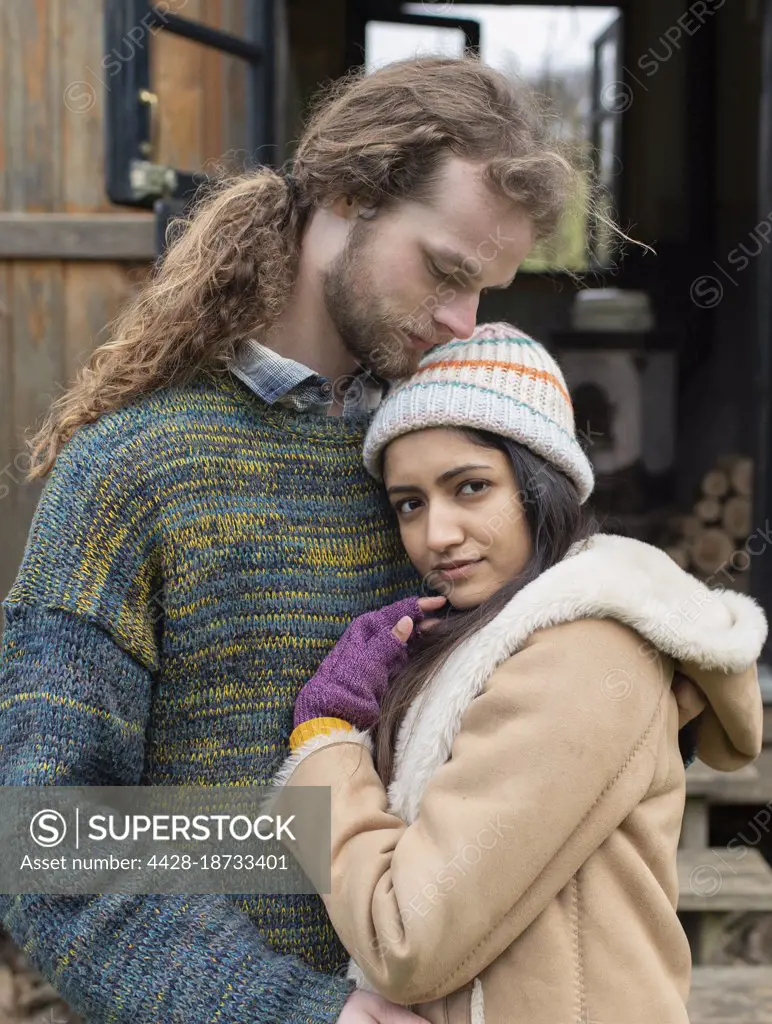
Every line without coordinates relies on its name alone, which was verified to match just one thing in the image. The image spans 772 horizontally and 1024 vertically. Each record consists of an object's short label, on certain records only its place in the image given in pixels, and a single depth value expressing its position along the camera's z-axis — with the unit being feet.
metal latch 9.21
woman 3.93
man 4.21
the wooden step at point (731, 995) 8.38
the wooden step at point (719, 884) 9.22
